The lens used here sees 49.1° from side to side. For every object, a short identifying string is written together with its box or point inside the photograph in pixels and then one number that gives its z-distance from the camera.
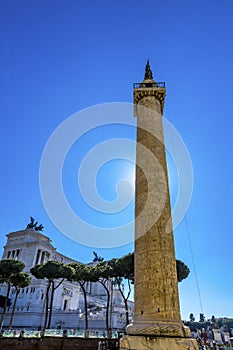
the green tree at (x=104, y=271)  32.22
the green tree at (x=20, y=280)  34.88
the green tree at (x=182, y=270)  28.97
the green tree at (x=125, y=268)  29.75
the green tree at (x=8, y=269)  33.03
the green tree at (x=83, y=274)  33.66
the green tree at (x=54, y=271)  34.31
